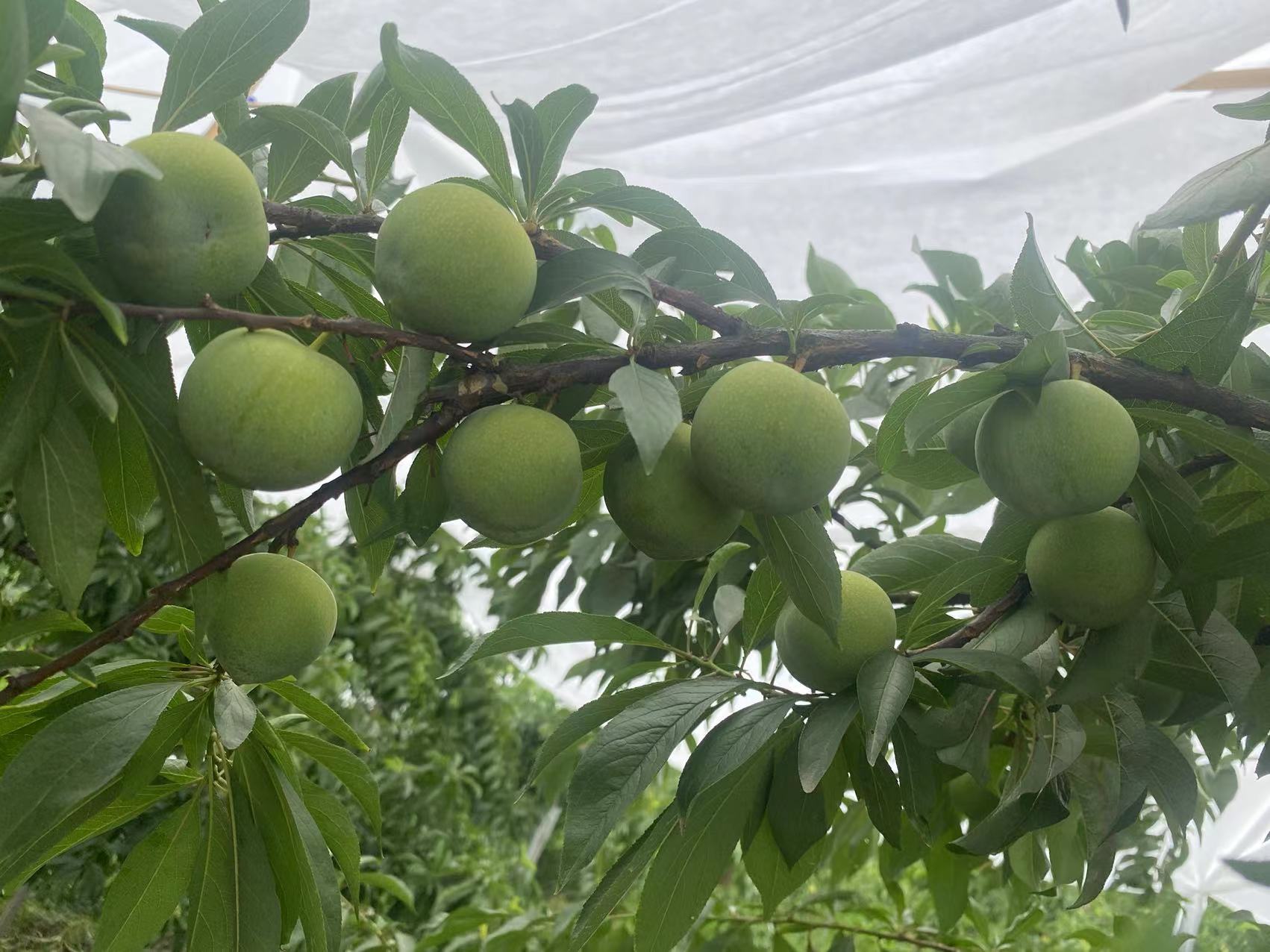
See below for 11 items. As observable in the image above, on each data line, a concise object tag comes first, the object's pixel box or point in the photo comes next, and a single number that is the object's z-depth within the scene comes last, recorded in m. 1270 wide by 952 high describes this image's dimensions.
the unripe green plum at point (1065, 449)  0.46
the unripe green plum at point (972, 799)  0.93
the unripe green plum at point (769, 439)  0.45
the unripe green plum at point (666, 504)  0.49
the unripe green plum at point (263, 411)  0.40
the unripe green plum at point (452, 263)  0.43
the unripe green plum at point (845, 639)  0.60
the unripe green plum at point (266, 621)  0.50
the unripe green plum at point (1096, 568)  0.56
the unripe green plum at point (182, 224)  0.39
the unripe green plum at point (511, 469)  0.45
